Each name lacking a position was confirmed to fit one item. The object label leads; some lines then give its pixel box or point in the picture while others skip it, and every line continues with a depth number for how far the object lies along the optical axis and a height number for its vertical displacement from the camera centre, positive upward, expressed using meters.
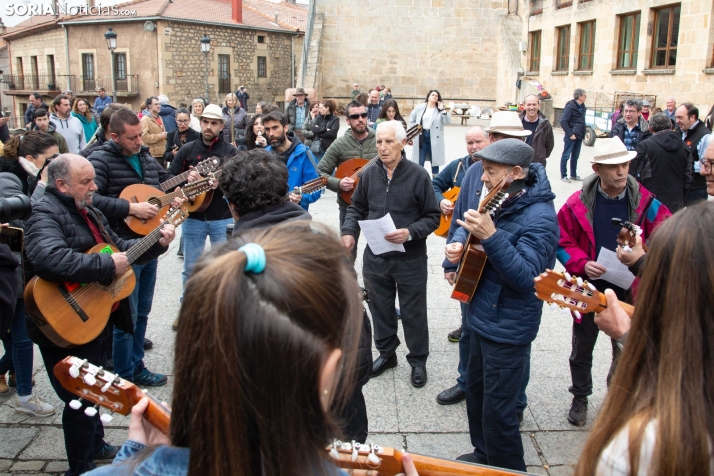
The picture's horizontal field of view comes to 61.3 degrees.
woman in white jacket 10.99 -0.26
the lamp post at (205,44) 24.31 +2.90
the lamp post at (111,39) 21.69 +2.77
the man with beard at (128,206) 4.42 -0.66
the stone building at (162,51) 34.66 +4.02
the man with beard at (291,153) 5.75 -0.33
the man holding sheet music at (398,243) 4.47 -0.92
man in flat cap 3.13 -0.93
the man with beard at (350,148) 6.30 -0.31
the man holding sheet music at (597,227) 3.76 -0.68
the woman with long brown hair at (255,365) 1.11 -0.46
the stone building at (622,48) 17.78 +2.52
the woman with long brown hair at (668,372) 1.30 -0.58
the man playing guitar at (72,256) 3.28 -0.76
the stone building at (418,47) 28.22 +3.34
